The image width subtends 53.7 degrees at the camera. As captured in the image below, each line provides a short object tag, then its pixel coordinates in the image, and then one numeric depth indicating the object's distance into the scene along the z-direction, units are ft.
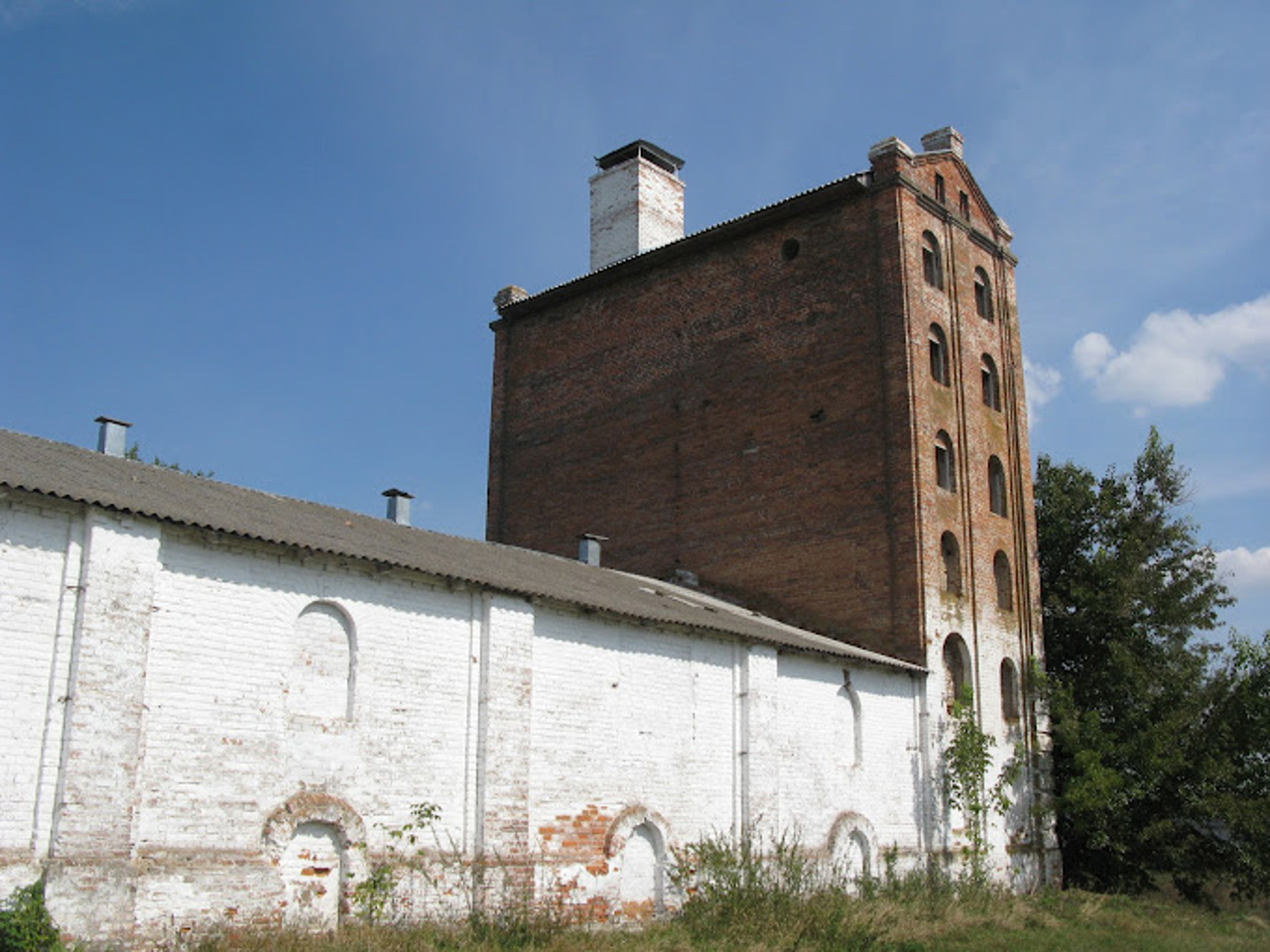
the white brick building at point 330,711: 35.35
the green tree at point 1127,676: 74.84
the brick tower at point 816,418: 72.69
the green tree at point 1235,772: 73.97
